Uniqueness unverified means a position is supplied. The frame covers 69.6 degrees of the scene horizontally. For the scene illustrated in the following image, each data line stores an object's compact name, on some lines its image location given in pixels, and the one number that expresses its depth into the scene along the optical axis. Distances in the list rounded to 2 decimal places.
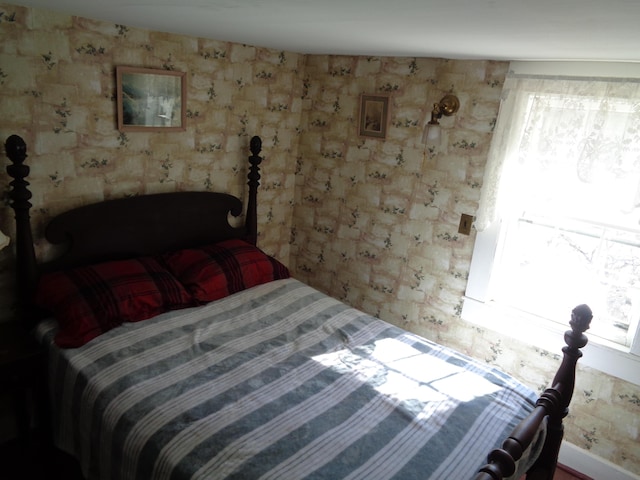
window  2.35
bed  1.70
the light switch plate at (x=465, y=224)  2.92
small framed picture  3.21
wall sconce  2.74
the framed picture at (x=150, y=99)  2.60
